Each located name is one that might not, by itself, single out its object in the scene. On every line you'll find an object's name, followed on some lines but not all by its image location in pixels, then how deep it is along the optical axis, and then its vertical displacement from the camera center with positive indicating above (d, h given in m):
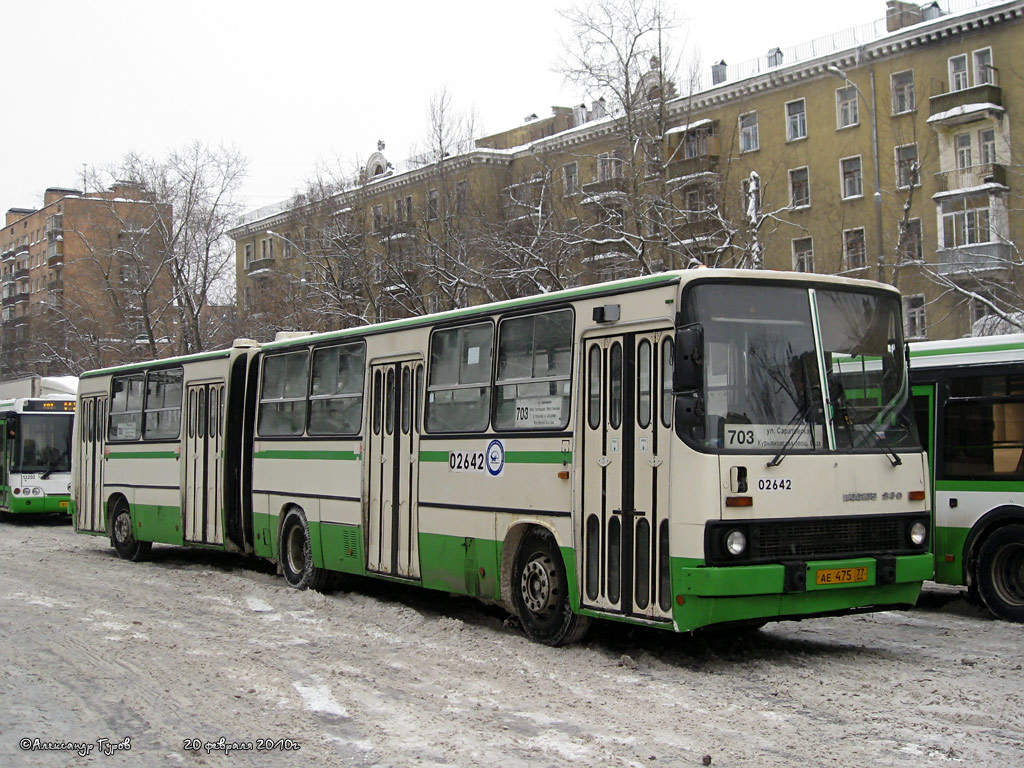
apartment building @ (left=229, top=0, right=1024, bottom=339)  34.91 +9.79
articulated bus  9.10 +0.30
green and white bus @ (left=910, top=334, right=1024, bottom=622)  12.09 +0.34
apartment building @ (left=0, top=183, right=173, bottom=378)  53.09 +8.92
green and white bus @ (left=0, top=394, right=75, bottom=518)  28.89 +0.79
